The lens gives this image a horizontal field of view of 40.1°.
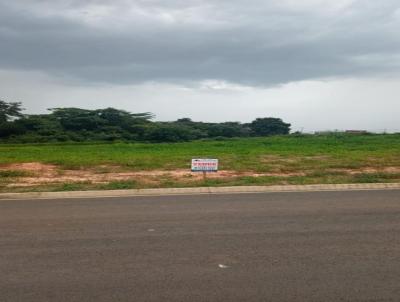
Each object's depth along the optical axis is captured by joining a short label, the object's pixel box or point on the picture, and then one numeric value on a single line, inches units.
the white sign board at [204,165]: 578.2
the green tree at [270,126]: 3452.3
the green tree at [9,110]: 3016.7
